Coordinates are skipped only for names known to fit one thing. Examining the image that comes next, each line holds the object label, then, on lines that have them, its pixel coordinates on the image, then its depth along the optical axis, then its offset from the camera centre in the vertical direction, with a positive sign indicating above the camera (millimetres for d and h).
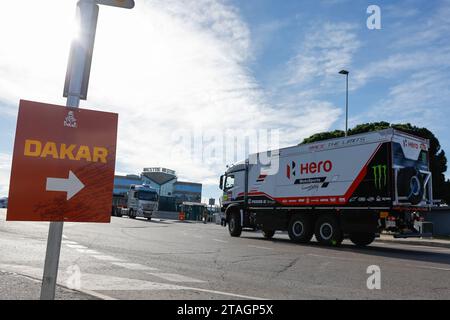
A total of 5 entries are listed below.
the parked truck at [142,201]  42750 +1192
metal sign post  3109 +1145
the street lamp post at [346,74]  30453 +10825
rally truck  14141 +1311
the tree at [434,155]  40094 +7192
